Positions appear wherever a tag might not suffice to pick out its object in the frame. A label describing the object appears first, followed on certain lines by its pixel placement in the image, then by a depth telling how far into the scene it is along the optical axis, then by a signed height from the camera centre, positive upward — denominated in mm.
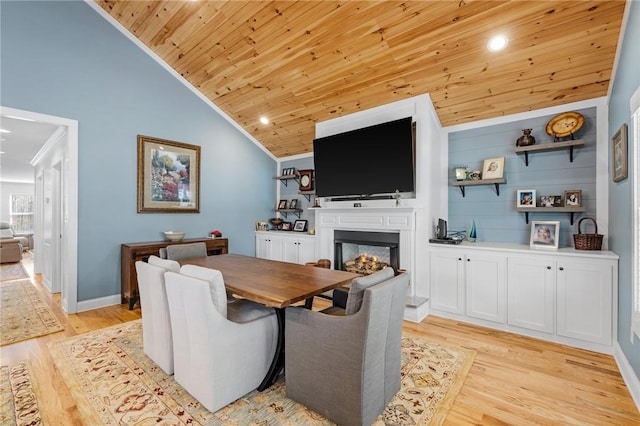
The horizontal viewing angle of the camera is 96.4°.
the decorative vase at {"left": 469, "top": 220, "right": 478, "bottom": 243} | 3618 -287
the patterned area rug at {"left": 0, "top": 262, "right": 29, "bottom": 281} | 5346 -1214
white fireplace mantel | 3506 -161
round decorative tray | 2965 +939
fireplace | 3717 -549
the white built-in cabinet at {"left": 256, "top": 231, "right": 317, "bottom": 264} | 4938 -620
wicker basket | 2674 -271
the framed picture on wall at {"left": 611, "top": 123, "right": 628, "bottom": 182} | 2129 +463
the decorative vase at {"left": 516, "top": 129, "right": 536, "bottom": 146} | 3215 +829
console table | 3627 -622
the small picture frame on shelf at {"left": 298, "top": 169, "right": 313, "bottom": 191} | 5195 +599
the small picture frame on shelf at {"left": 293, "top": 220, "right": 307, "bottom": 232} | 5527 -263
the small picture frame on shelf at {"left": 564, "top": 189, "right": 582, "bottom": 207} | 2982 +152
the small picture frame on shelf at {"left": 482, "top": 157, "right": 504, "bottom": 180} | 3443 +540
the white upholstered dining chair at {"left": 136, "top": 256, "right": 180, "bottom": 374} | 2080 -746
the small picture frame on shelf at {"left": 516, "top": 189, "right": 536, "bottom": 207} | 3246 +166
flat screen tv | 3441 +683
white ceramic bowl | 4223 -348
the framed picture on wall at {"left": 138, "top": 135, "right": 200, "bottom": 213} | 4141 +557
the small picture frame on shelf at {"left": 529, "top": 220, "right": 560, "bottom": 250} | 2996 -234
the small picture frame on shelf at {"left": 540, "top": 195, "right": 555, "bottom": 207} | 3160 +137
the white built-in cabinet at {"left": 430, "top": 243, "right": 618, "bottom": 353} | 2535 -785
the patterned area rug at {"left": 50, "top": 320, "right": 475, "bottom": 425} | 1707 -1224
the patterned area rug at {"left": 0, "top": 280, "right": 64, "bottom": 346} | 2861 -1209
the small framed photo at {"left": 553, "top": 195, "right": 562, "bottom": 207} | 3121 +130
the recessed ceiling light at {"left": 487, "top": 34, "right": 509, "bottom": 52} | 2564 +1547
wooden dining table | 1813 -519
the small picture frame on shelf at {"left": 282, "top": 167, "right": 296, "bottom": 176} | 5570 +822
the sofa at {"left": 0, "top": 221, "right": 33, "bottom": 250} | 7648 -528
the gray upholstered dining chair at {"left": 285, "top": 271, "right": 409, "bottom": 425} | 1528 -831
